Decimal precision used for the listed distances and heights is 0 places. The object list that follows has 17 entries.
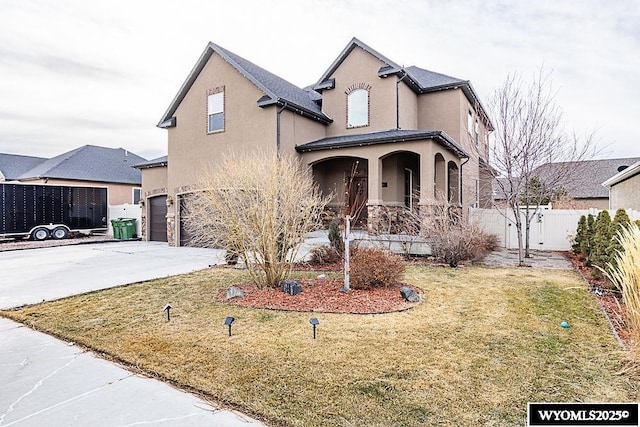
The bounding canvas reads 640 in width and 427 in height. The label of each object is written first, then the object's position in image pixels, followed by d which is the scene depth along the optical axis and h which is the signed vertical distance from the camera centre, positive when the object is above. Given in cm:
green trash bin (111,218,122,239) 2000 -57
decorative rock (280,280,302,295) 684 -135
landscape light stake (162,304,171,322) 534 -139
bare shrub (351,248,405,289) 713 -108
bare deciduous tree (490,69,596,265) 1116 +241
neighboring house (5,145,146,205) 2539 +353
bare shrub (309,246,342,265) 1031 -112
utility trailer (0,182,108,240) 1848 +44
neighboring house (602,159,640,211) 1243 +108
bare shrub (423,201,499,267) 1041 -63
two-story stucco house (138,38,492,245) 1424 +419
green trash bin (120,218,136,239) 1991 -57
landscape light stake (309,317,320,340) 447 -130
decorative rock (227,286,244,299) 659 -139
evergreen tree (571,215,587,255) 1222 -71
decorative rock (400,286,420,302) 644 -142
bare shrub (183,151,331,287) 696 +4
